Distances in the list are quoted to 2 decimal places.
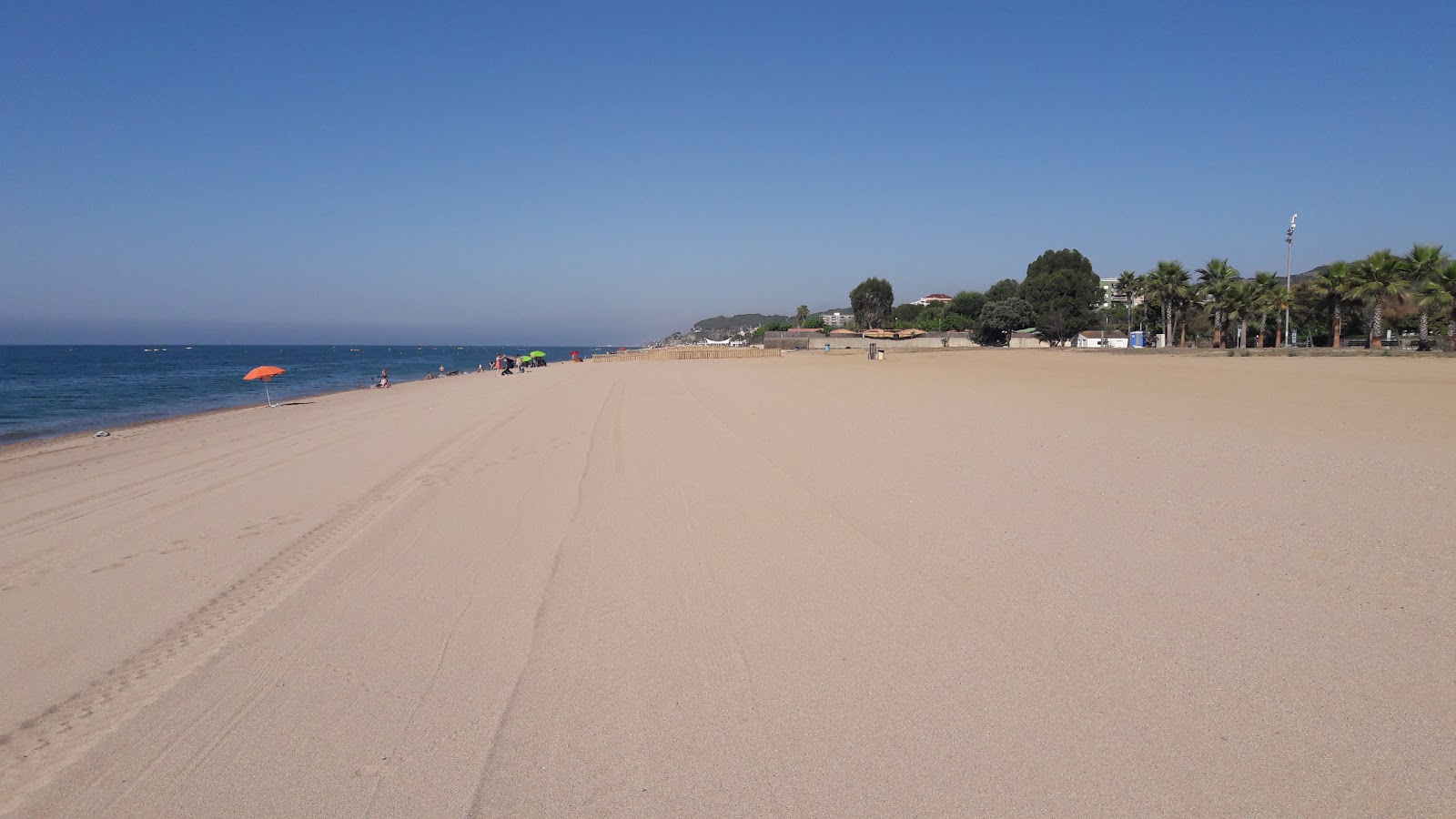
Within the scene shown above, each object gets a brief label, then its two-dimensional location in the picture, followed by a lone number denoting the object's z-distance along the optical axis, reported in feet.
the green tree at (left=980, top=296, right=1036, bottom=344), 225.15
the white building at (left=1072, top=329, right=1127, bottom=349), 213.07
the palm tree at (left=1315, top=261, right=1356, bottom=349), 132.77
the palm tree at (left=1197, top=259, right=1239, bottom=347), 156.66
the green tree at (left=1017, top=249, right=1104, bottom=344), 237.45
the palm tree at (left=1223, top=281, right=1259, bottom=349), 152.56
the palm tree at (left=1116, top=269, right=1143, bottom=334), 214.48
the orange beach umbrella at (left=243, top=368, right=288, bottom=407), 78.88
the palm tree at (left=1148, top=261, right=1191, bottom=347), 167.43
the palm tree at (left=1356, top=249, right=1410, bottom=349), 123.34
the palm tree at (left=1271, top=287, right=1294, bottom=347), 150.99
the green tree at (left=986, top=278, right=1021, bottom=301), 305.79
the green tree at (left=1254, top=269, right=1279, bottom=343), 155.22
